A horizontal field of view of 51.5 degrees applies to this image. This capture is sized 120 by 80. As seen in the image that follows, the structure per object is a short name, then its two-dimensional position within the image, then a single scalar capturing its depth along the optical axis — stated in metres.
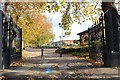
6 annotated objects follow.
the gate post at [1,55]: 6.21
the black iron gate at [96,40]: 7.64
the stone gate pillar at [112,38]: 6.58
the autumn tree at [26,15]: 13.09
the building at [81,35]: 28.46
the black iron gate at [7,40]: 6.43
